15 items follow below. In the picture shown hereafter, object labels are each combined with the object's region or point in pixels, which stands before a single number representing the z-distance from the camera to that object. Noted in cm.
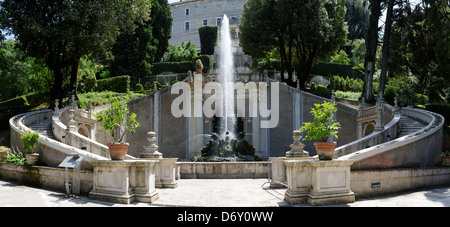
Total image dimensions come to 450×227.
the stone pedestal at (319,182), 819
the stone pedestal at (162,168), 1171
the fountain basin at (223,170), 1456
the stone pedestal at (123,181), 854
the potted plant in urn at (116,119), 884
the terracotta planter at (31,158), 1122
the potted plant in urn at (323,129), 841
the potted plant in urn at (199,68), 2751
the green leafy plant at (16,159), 1195
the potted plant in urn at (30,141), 1154
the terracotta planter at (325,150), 832
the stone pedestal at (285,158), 1132
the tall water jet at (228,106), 2581
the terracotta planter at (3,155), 1242
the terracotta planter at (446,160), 1236
